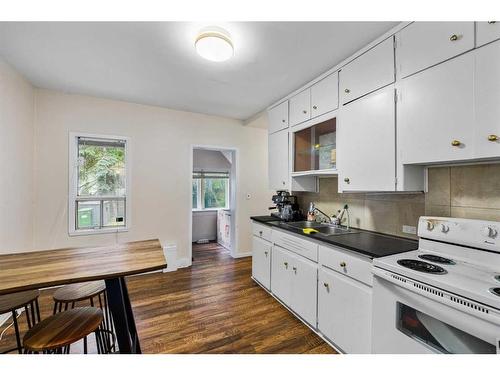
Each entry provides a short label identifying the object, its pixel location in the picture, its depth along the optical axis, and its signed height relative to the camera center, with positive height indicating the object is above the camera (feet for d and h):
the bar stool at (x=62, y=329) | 3.48 -2.40
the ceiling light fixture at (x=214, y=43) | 5.41 +3.57
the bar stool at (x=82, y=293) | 4.91 -2.41
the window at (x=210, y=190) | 18.01 -0.17
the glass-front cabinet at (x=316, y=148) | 7.56 +1.50
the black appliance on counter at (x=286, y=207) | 9.41 -0.80
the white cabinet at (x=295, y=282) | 6.51 -3.02
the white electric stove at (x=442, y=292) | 3.25 -1.65
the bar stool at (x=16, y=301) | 4.16 -2.23
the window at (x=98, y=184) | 9.96 +0.16
